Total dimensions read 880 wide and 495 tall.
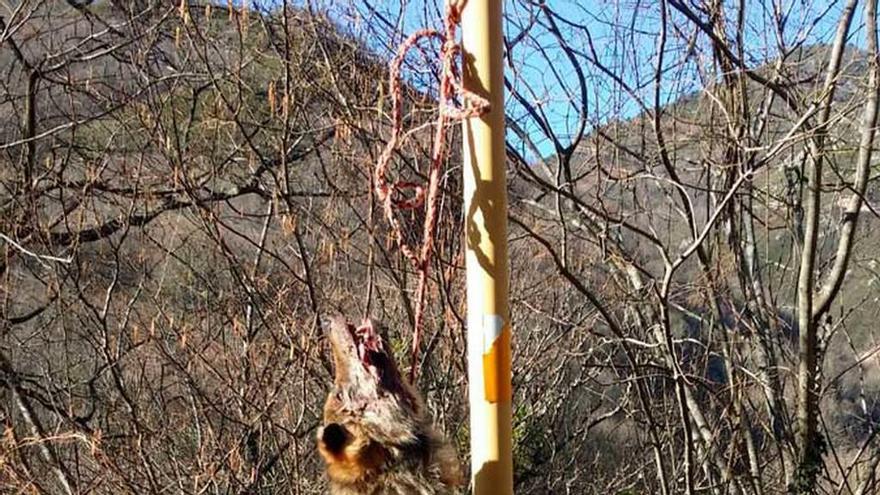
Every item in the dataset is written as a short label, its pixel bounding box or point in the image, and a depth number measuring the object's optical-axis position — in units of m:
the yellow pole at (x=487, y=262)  1.27
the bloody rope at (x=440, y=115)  1.28
